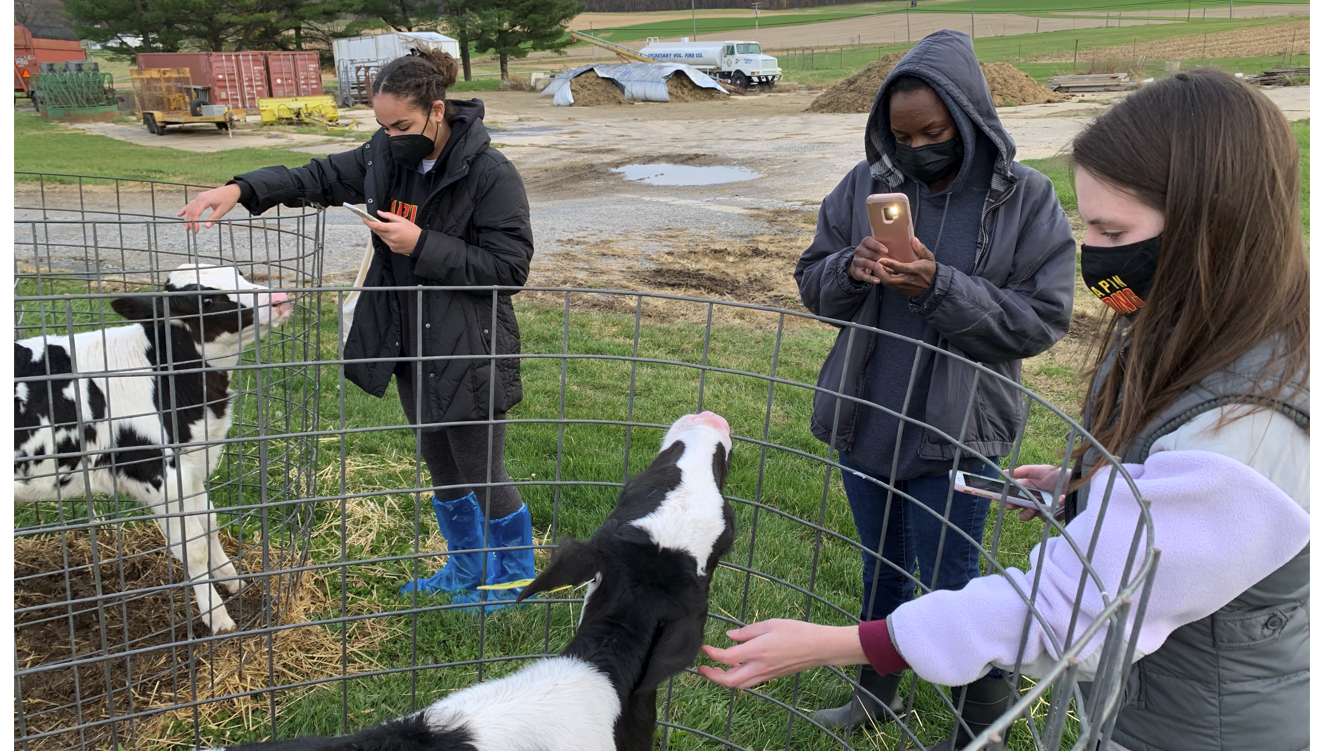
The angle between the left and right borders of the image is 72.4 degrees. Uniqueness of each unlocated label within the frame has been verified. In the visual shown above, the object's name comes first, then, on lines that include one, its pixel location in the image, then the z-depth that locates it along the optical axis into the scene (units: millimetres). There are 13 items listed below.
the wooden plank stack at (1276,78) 26277
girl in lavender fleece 1441
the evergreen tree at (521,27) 45219
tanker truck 38969
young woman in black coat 3512
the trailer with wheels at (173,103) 24281
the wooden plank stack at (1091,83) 29766
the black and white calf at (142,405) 3693
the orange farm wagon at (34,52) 37475
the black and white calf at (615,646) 2023
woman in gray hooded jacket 2691
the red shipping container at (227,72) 29953
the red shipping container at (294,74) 32031
